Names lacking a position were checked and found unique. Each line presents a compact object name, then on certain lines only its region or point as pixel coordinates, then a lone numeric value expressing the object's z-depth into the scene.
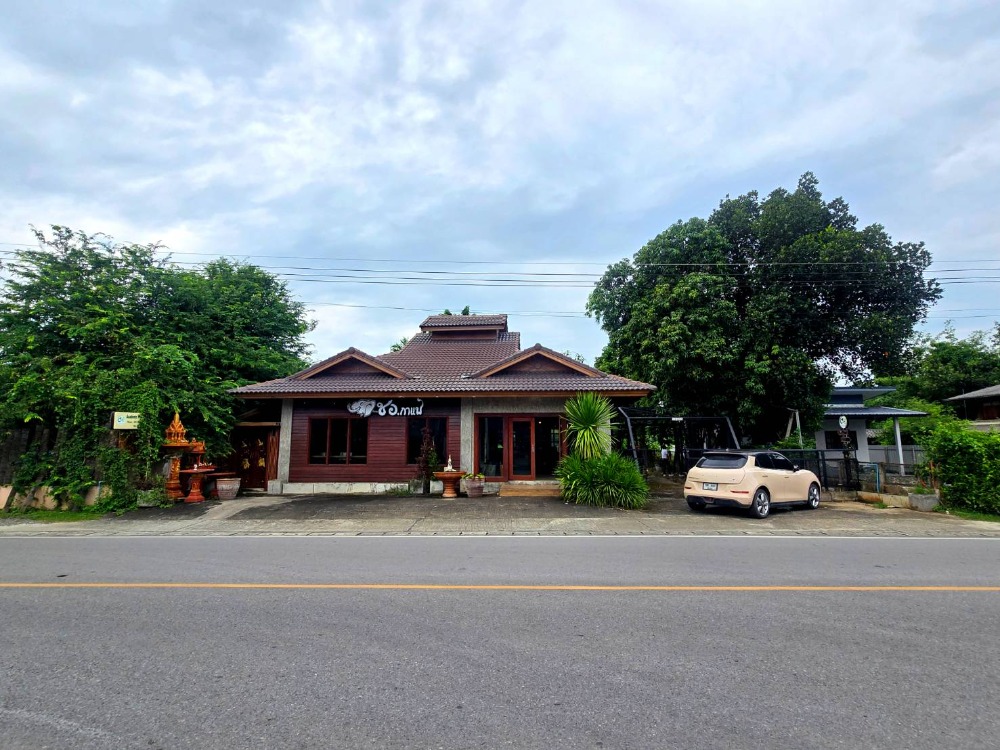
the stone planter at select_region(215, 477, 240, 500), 15.86
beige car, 12.61
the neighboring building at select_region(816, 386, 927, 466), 24.20
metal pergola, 19.33
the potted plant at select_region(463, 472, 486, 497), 16.06
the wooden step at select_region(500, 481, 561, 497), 16.34
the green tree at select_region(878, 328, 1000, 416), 37.25
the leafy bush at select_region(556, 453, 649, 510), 14.12
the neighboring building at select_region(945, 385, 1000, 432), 31.44
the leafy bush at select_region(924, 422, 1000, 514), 13.05
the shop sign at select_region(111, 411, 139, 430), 13.75
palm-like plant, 15.55
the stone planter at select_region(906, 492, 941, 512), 13.58
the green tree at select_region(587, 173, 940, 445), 20.02
